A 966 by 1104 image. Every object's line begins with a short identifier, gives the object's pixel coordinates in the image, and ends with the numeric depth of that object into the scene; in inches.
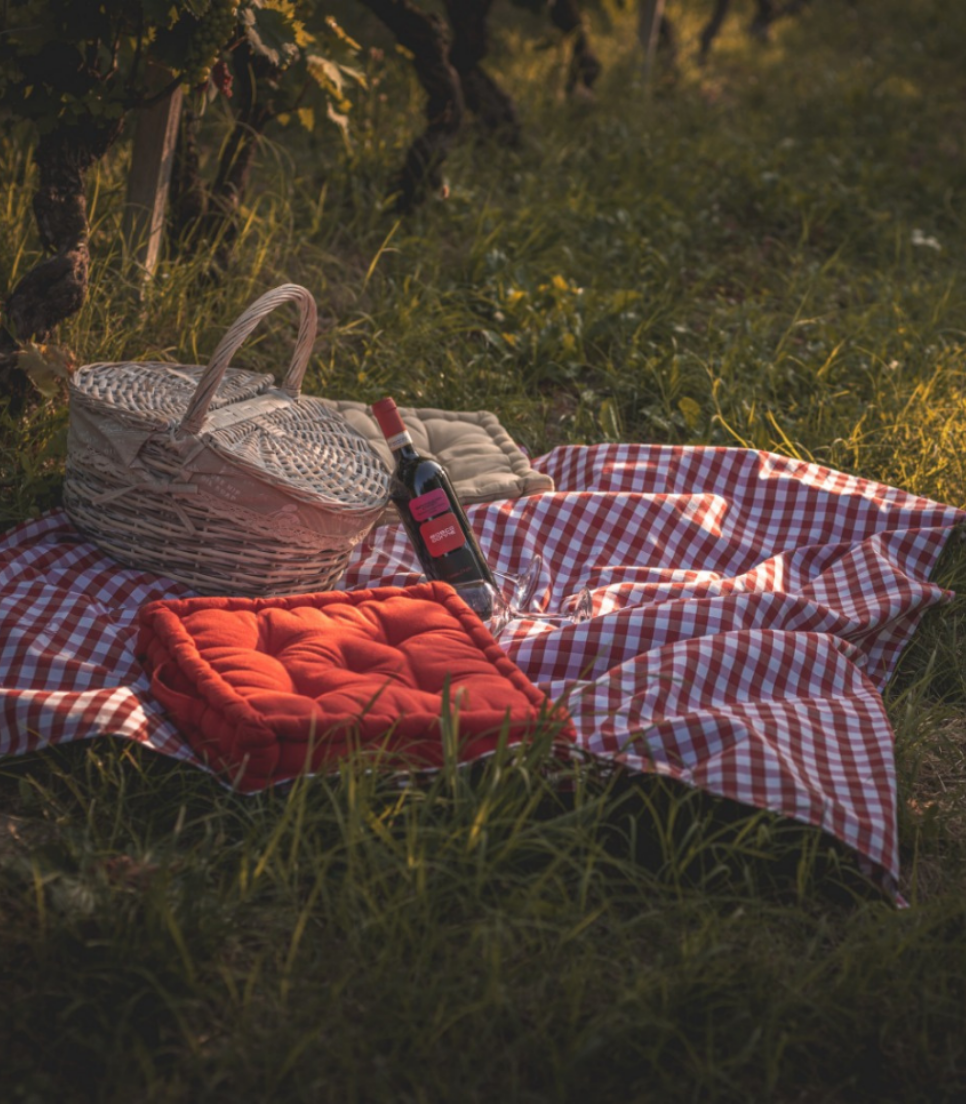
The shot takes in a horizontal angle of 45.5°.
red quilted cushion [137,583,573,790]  78.4
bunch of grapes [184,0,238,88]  114.7
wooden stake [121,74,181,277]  139.7
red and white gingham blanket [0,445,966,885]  82.4
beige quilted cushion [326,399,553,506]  124.8
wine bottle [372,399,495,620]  105.3
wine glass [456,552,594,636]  105.1
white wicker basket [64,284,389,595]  96.3
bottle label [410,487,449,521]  106.5
